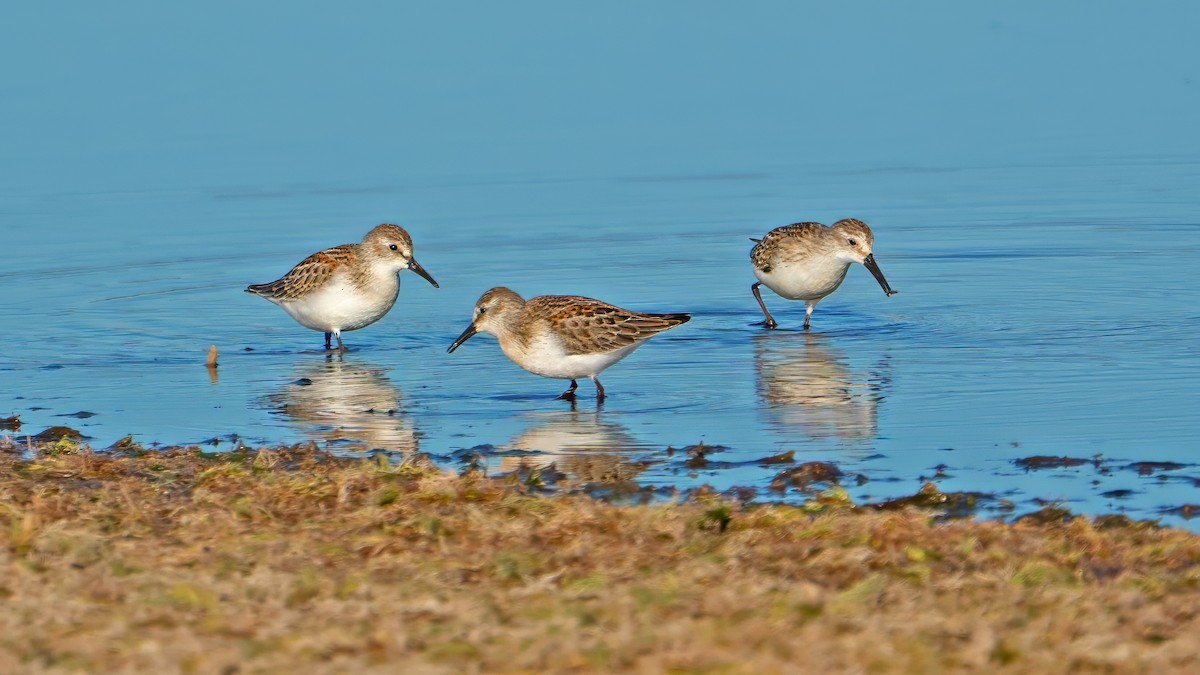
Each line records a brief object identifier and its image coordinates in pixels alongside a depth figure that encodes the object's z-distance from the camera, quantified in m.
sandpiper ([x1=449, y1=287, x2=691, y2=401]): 12.05
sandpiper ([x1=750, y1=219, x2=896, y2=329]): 15.55
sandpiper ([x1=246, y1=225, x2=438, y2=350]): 14.66
